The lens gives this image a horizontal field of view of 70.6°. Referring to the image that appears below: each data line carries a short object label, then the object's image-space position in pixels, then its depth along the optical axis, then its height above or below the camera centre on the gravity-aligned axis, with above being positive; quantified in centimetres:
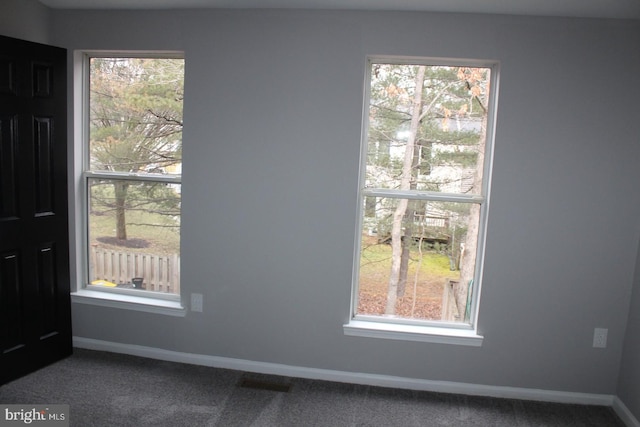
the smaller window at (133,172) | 300 -12
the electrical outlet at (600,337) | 268 -93
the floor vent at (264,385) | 277 -138
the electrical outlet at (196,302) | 300 -95
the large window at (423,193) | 272 -14
